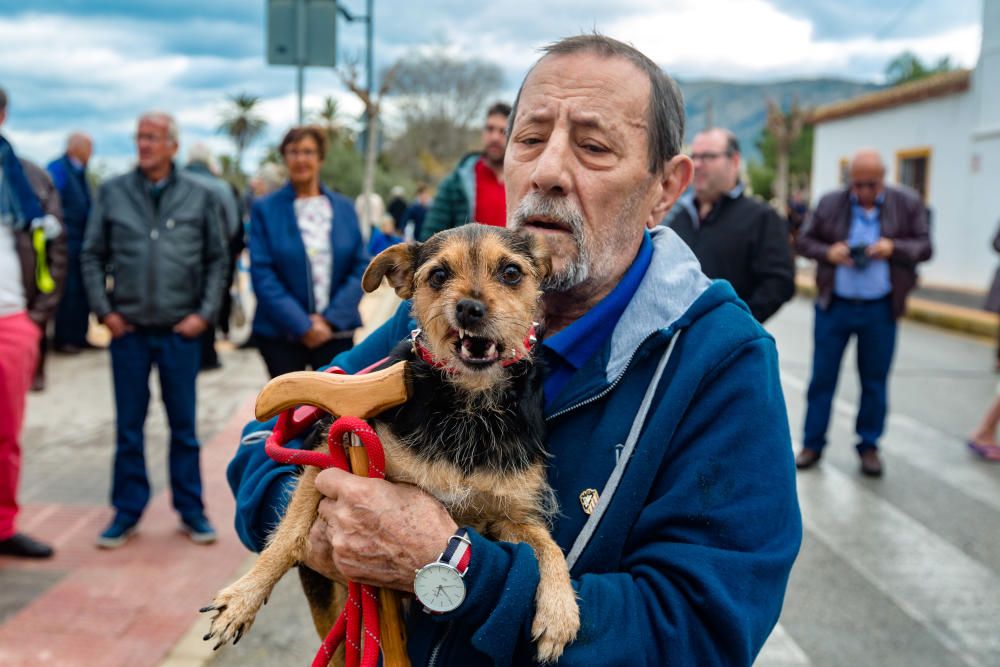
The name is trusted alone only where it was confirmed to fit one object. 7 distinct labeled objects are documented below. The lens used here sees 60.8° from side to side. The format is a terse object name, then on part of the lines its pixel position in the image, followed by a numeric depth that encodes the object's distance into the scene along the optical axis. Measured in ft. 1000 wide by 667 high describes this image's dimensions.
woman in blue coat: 18.35
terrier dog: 6.19
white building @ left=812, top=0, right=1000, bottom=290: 61.00
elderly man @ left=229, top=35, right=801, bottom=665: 5.52
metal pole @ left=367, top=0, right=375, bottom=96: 41.13
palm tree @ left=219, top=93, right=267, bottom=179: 237.14
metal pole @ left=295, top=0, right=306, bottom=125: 26.35
